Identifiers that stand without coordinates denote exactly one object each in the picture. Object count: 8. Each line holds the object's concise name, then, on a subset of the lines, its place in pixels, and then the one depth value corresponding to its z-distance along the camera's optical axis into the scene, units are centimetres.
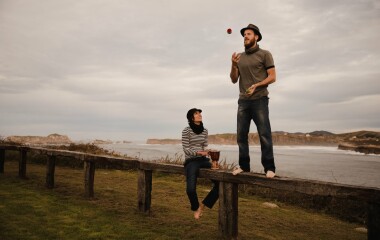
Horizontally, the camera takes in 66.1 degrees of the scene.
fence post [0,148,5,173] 1118
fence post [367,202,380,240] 332
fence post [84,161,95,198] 768
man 463
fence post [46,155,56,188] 880
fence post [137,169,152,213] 642
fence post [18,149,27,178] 1026
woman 521
